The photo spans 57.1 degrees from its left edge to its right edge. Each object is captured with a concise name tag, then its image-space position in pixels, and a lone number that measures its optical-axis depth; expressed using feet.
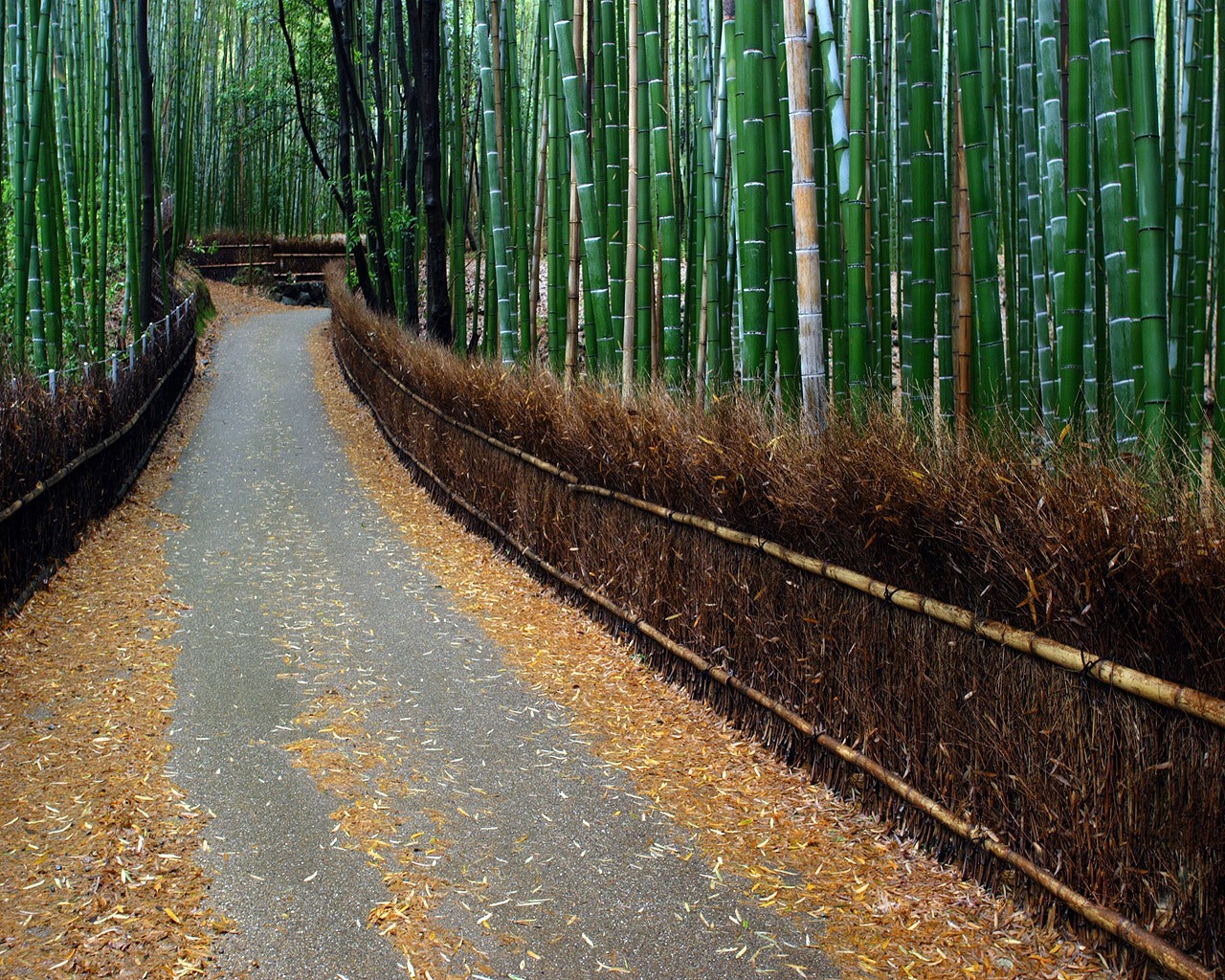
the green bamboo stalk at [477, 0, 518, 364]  21.07
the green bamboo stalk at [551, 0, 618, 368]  16.71
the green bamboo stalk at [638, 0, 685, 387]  14.44
